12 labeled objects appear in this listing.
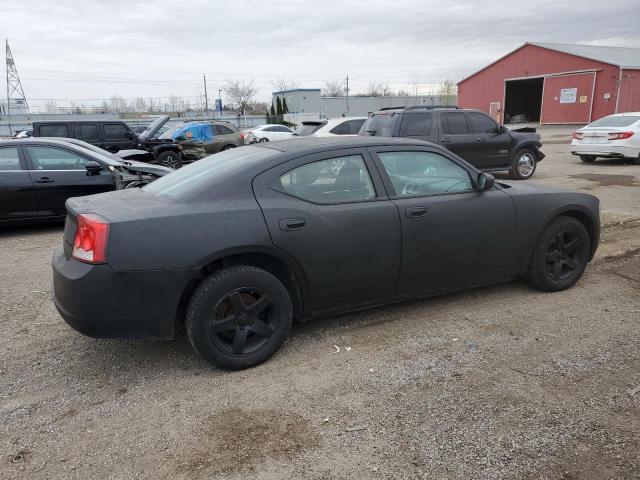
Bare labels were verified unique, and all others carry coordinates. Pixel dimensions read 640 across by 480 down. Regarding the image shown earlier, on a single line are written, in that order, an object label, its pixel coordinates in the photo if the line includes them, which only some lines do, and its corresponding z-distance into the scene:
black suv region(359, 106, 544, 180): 10.73
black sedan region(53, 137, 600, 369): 3.15
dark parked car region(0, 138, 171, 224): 7.55
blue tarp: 18.85
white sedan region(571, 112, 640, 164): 13.94
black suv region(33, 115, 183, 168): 14.91
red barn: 31.94
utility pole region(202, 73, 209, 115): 71.69
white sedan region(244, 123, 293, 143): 24.00
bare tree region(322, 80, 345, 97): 93.76
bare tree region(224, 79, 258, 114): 77.81
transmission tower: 53.10
